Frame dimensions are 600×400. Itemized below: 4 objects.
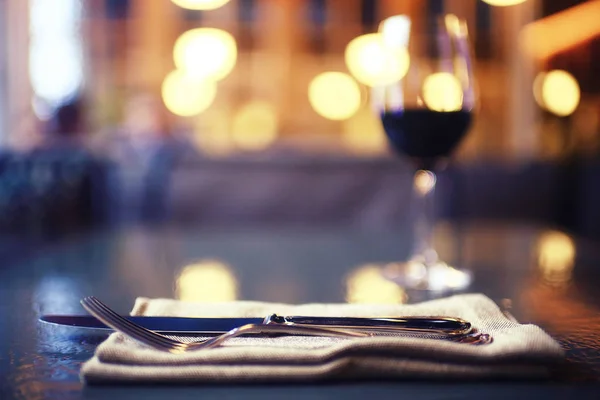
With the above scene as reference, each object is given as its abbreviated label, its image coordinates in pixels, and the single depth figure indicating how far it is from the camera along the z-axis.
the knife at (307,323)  0.30
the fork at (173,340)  0.27
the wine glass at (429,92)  0.57
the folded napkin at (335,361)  0.26
